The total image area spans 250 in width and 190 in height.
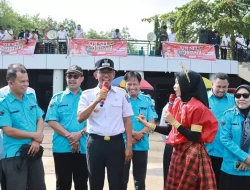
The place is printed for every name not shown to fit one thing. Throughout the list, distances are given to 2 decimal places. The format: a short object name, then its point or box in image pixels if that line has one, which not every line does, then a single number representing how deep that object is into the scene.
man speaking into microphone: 3.77
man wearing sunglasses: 4.61
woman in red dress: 3.37
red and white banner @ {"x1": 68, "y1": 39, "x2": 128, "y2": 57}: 16.66
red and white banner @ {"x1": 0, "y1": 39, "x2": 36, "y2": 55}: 17.06
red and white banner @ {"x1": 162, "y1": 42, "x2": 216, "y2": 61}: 17.03
